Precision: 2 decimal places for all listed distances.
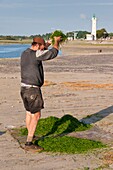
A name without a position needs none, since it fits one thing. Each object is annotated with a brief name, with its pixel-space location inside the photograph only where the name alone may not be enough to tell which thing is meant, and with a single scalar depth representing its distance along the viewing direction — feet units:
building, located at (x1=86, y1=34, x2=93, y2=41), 570.95
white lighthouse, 568.00
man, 22.91
